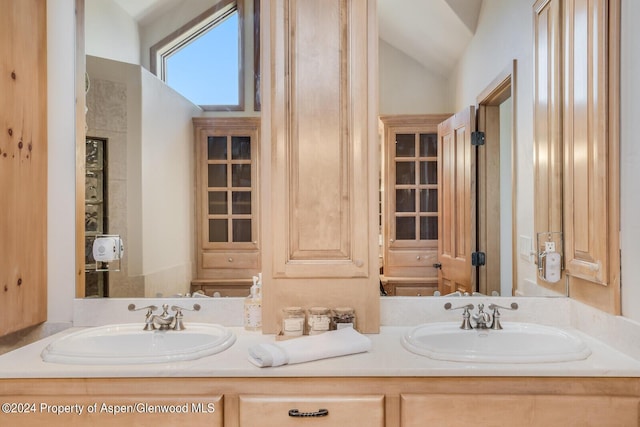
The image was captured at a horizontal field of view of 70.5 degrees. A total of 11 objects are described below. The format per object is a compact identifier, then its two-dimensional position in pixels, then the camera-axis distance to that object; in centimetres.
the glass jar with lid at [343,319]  169
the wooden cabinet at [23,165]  161
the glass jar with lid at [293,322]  166
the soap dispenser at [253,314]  178
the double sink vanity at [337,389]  137
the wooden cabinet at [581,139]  151
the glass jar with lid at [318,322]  166
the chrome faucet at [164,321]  174
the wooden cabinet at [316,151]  176
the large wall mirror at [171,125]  185
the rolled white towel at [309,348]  140
